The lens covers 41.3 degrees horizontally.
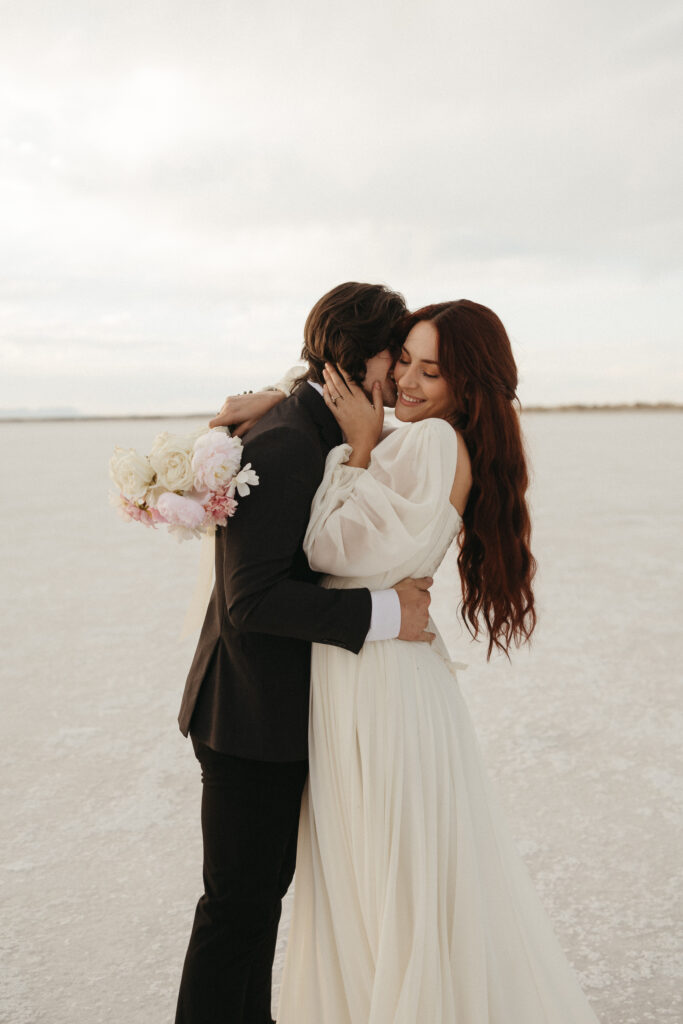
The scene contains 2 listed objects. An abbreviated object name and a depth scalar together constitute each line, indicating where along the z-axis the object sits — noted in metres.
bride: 2.12
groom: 2.03
